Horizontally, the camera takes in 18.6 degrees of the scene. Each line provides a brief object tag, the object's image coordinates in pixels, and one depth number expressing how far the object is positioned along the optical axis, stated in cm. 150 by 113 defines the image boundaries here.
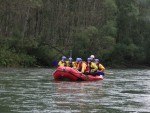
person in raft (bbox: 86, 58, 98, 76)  2625
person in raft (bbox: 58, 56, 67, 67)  2698
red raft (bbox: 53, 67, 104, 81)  2452
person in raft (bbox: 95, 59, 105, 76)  2764
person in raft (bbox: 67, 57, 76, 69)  2656
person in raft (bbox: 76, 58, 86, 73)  2580
